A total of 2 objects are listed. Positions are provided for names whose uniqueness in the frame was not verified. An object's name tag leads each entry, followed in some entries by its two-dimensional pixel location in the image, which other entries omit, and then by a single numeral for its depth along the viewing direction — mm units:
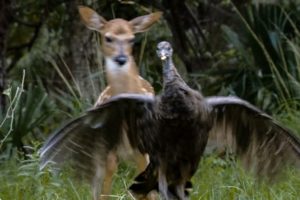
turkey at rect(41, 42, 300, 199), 12586
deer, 15162
